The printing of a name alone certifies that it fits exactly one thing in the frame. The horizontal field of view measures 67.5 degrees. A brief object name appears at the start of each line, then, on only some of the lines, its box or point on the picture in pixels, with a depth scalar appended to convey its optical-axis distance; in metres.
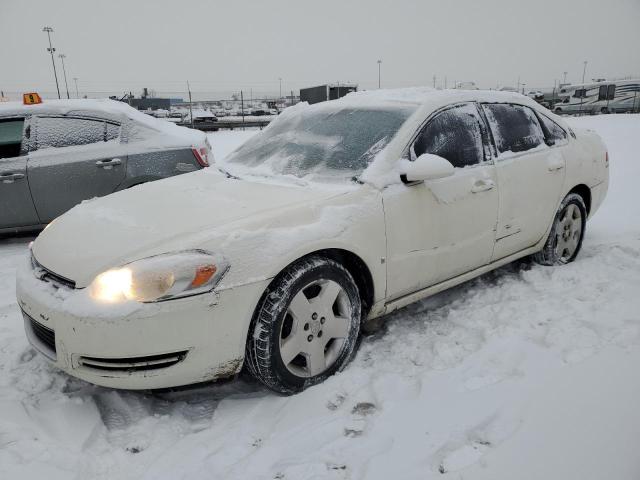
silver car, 4.79
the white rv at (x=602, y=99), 30.72
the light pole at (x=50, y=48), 47.25
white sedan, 2.13
